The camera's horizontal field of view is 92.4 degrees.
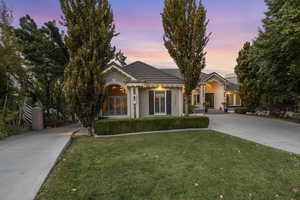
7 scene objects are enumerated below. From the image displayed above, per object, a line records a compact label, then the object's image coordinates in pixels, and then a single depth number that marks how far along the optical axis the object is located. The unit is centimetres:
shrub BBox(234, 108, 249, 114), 1747
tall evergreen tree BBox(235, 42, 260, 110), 1608
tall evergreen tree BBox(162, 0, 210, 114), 890
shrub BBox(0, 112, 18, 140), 743
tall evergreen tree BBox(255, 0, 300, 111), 730
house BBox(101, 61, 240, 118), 1105
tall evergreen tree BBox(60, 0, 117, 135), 736
